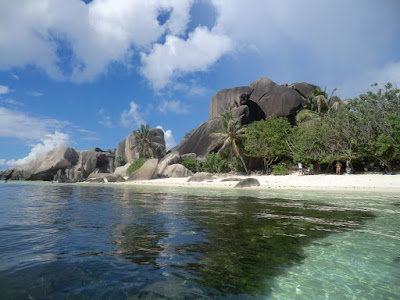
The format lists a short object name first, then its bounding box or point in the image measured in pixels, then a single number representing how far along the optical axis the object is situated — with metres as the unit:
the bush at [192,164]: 36.84
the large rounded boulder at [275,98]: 38.44
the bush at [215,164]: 34.16
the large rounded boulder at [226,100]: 42.81
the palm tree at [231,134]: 31.69
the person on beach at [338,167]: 22.87
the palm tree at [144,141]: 48.41
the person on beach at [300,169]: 24.69
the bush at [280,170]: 26.80
